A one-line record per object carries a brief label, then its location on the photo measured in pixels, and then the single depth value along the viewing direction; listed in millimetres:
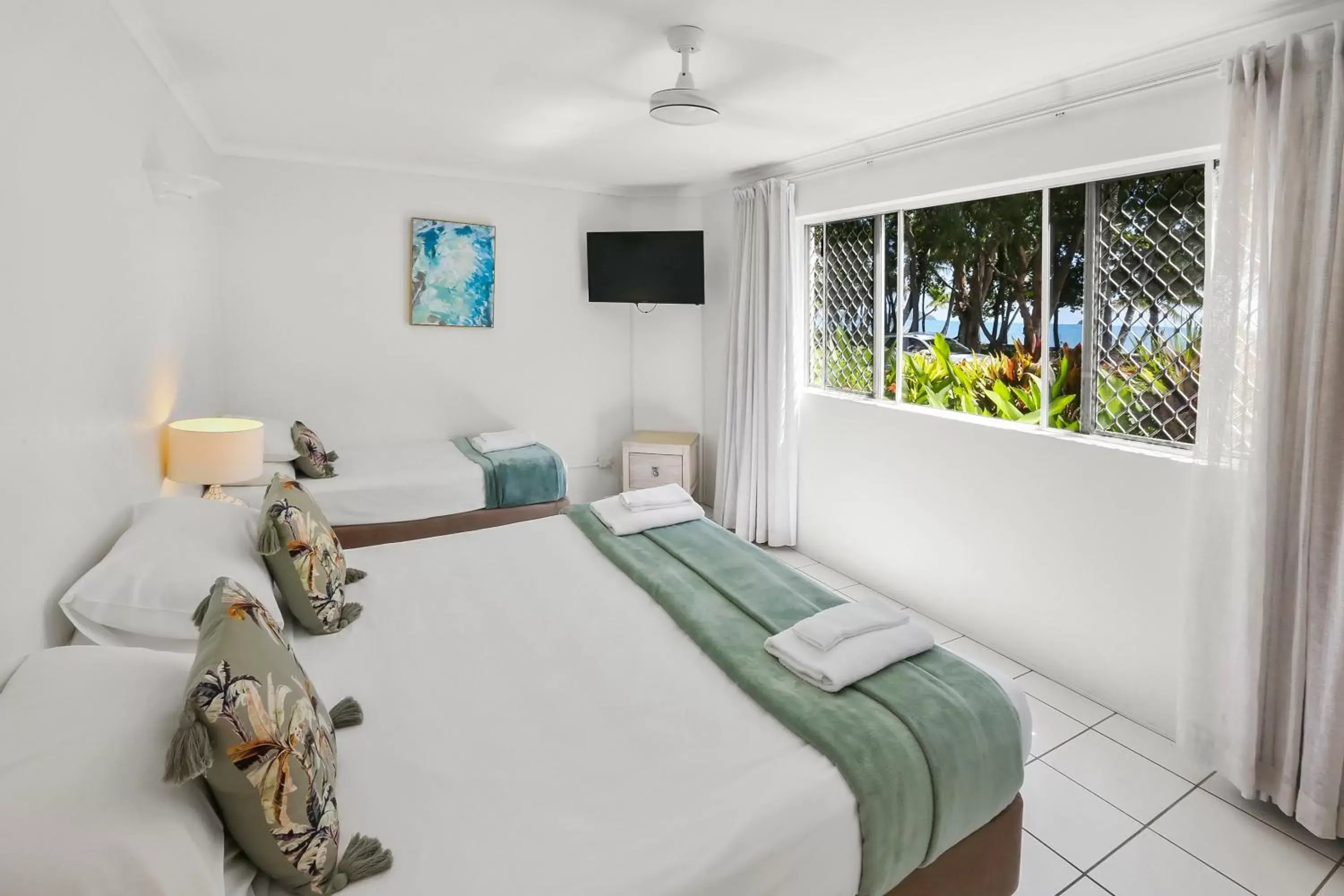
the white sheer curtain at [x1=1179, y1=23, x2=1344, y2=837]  2035
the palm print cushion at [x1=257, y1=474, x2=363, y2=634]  2037
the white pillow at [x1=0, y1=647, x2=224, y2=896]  937
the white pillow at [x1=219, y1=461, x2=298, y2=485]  3473
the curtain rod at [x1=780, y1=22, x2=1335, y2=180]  2428
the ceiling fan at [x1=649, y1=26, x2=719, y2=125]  2672
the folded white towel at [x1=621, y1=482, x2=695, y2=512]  3012
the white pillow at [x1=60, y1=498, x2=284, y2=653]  1643
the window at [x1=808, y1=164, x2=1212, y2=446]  2711
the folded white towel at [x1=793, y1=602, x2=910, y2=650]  1826
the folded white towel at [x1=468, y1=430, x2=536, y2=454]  4395
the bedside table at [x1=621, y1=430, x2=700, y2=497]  5059
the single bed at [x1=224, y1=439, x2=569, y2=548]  3633
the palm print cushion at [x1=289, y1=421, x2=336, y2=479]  3680
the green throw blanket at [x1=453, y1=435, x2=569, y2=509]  4078
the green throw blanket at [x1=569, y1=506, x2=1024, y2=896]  1448
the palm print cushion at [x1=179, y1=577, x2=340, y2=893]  1126
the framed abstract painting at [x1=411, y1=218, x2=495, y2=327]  4699
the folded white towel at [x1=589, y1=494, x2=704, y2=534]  2869
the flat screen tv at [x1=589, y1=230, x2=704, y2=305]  5012
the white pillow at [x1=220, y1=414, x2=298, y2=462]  3613
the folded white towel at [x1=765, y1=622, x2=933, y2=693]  1729
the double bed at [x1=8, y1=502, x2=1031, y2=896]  1241
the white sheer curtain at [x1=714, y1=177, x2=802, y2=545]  4449
